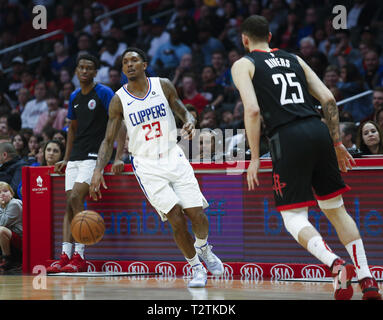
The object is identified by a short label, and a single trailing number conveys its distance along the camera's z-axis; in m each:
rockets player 10.73
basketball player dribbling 13.89
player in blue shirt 17.09
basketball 15.21
